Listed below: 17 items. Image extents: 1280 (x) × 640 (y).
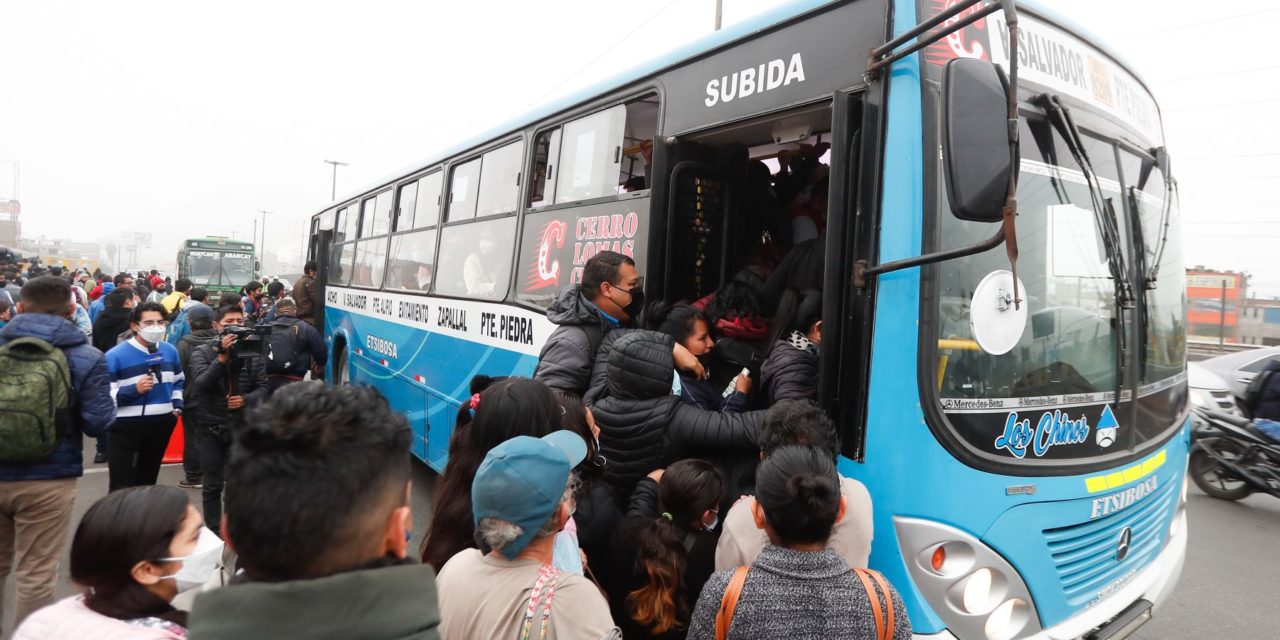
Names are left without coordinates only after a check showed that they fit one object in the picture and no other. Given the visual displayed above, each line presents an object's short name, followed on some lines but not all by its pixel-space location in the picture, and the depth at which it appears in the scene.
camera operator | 4.94
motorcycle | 6.36
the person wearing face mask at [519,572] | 1.75
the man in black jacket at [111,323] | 8.22
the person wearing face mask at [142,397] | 4.65
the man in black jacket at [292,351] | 6.29
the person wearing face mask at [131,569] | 1.54
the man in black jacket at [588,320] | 3.34
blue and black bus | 2.44
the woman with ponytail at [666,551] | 2.46
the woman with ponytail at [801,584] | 1.88
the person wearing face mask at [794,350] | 2.86
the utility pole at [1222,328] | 16.78
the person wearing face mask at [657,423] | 2.84
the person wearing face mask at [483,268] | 5.15
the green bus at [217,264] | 27.09
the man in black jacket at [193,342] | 5.34
